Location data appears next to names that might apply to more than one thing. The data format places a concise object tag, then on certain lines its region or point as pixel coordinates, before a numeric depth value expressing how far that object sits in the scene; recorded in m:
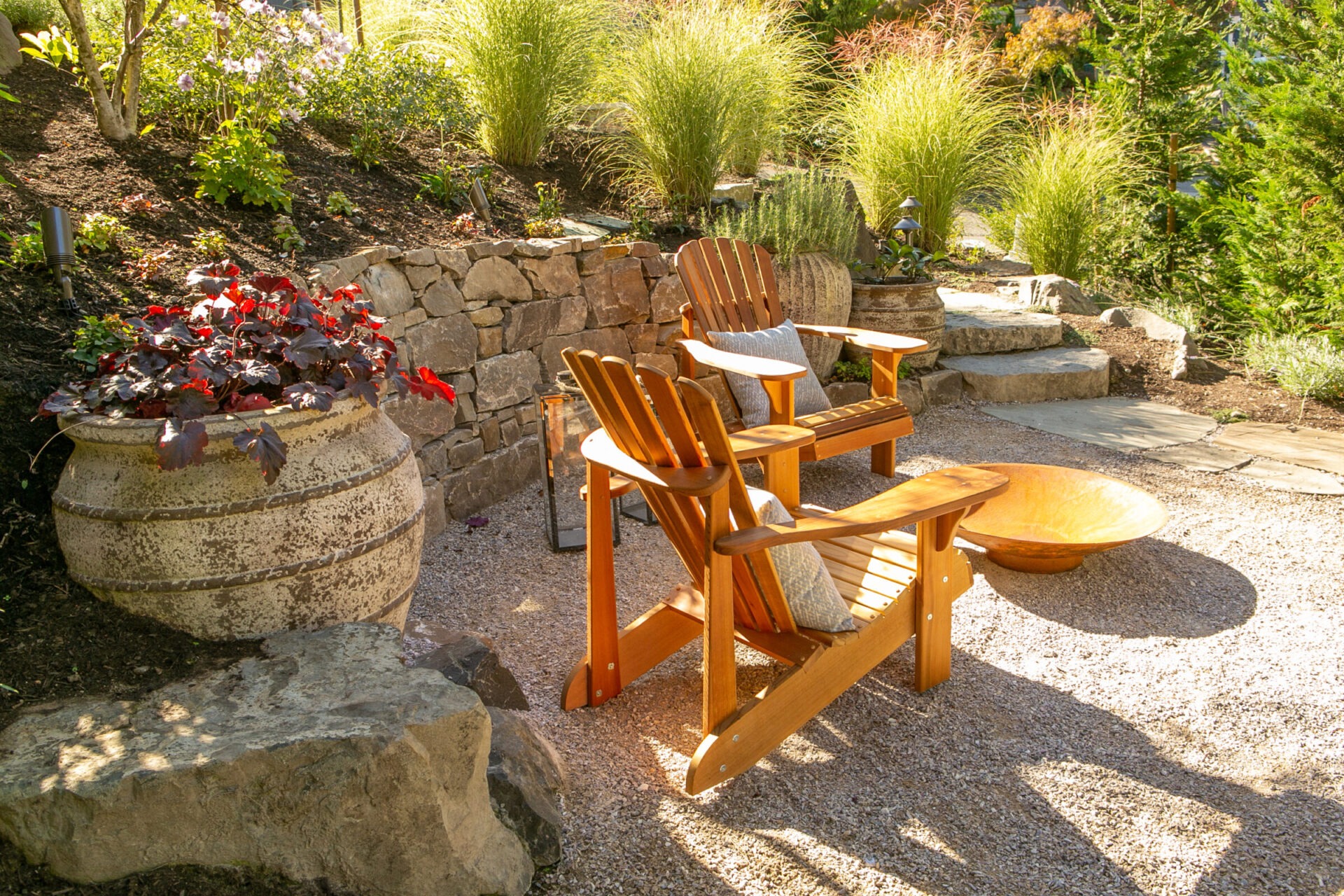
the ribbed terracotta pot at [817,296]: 4.62
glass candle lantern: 3.24
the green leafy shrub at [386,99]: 4.21
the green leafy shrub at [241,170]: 3.27
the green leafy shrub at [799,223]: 4.66
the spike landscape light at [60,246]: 2.43
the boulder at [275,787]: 1.43
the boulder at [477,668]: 2.13
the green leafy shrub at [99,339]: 2.21
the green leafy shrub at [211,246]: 2.91
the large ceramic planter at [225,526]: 1.85
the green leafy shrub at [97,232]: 2.72
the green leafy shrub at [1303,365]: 4.86
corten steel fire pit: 3.00
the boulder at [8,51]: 4.17
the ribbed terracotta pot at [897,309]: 4.90
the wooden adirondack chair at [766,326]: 3.42
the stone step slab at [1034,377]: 5.04
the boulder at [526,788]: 1.77
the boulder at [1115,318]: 5.94
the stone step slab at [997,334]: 5.33
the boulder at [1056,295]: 6.04
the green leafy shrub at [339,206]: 3.56
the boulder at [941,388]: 4.94
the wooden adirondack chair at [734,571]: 1.85
